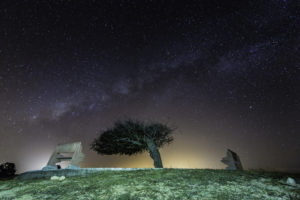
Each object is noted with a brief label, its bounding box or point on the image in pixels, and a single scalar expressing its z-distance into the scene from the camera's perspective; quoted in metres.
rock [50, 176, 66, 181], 9.30
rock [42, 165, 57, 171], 12.24
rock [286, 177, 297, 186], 6.55
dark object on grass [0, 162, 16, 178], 27.23
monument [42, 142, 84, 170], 13.88
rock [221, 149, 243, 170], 15.45
